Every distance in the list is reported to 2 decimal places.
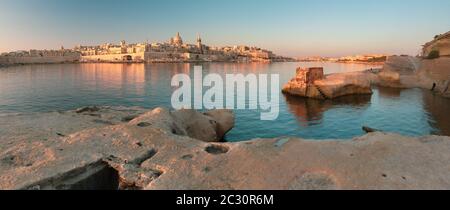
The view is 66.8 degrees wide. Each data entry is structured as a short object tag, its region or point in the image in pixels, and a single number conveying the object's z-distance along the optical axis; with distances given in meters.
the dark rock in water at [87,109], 17.37
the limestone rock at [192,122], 13.30
